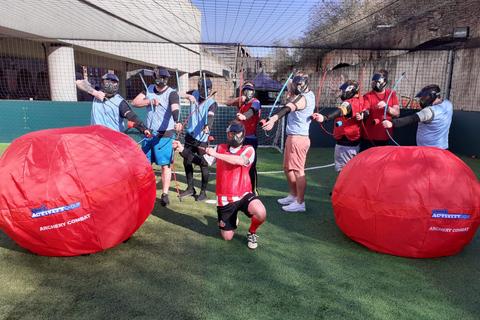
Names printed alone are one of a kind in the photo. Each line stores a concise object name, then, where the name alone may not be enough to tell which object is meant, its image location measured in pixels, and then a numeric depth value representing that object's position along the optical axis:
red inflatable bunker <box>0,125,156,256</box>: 3.03
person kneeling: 3.66
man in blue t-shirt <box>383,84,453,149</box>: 4.55
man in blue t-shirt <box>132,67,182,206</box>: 5.13
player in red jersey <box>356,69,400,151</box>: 5.21
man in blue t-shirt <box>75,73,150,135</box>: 4.95
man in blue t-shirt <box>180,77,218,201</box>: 5.69
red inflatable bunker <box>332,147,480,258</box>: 3.28
